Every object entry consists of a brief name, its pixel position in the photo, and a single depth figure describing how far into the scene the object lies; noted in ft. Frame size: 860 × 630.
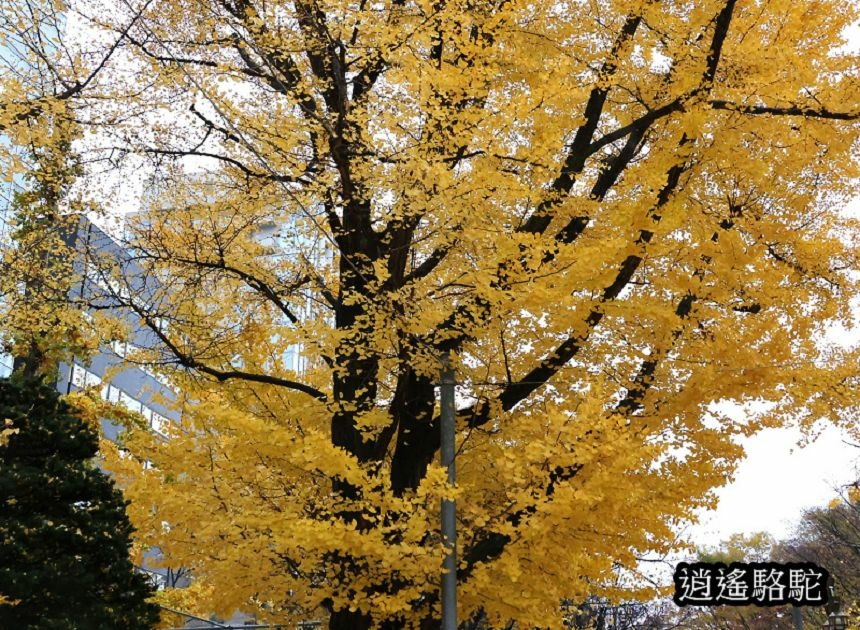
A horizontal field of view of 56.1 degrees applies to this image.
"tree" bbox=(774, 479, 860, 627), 81.87
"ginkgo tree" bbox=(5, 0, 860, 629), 17.48
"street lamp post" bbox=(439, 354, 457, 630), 17.44
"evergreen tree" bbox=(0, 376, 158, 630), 25.20
